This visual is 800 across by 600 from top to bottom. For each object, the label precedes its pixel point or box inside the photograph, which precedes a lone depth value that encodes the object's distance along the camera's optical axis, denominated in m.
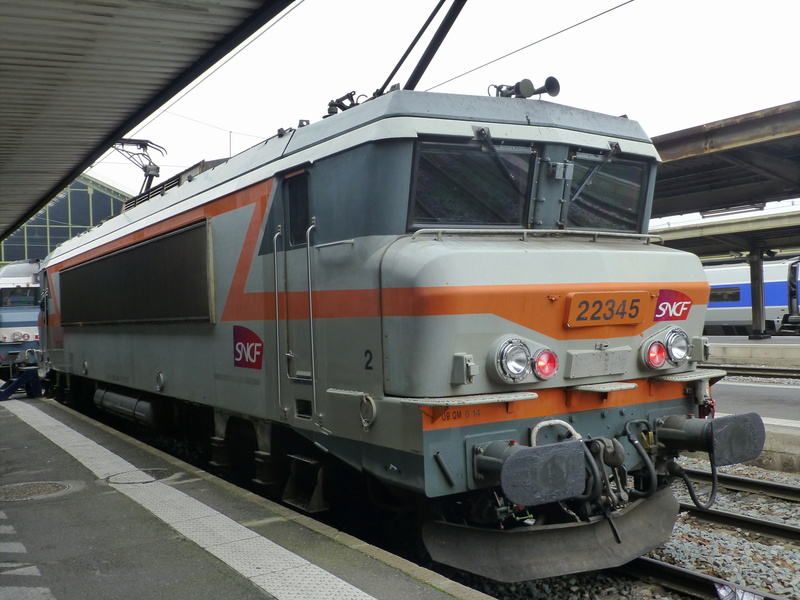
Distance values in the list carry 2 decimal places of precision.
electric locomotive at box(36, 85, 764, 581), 4.51
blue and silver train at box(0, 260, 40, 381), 20.64
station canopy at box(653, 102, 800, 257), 12.97
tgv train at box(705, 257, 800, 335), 30.91
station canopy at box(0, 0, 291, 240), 6.04
